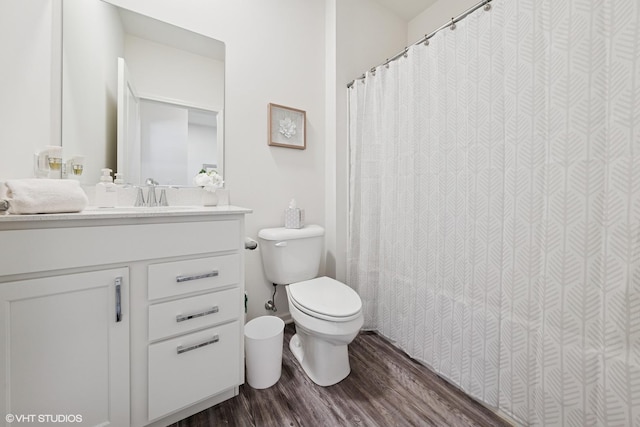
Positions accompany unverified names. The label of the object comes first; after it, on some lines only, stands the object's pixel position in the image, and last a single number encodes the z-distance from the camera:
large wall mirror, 1.20
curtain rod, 1.08
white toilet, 1.19
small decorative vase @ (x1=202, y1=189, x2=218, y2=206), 1.44
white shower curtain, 0.79
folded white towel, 0.78
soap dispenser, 1.22
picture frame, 1.71
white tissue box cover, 1.67
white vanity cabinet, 0.77
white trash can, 1.26
